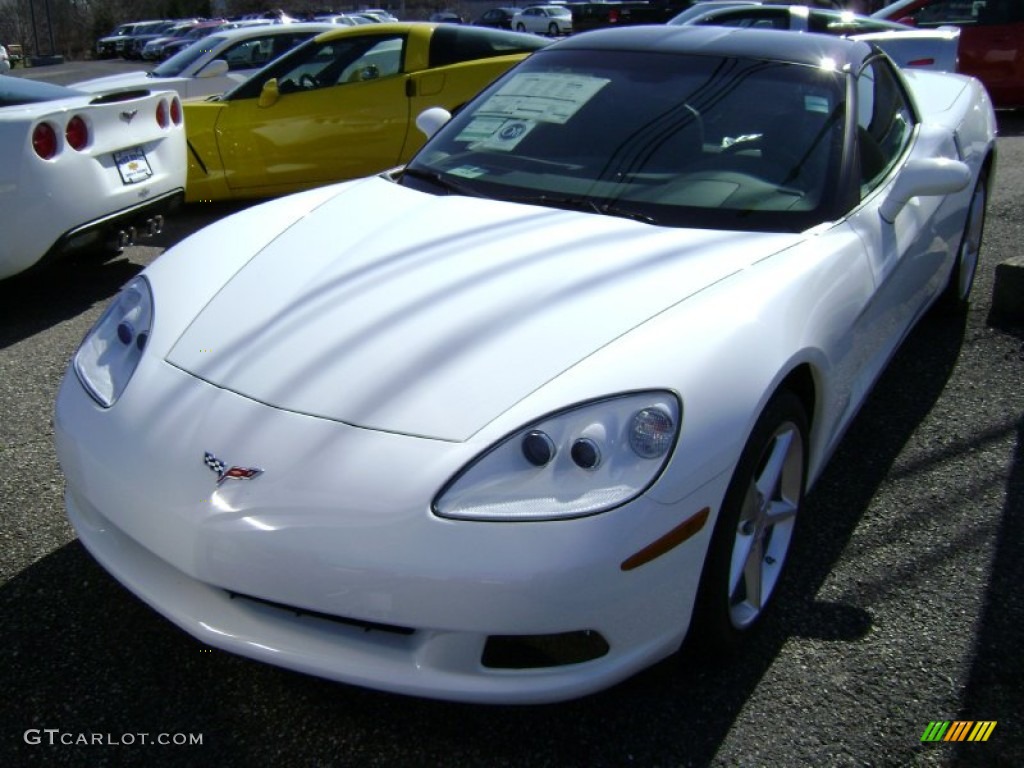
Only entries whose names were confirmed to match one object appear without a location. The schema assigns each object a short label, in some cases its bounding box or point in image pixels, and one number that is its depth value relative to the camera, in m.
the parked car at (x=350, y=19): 27.05
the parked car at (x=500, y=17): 41.41
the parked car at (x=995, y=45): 11.05
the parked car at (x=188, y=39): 34.15
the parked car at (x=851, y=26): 8.09
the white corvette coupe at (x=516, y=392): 1.95
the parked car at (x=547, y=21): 38.44
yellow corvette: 7.12
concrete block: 4.68
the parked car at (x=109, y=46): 42.09
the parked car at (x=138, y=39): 41.12
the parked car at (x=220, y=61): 8.08
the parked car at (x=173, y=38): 35.22
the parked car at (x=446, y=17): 41.21
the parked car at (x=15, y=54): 35.47
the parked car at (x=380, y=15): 32.46
